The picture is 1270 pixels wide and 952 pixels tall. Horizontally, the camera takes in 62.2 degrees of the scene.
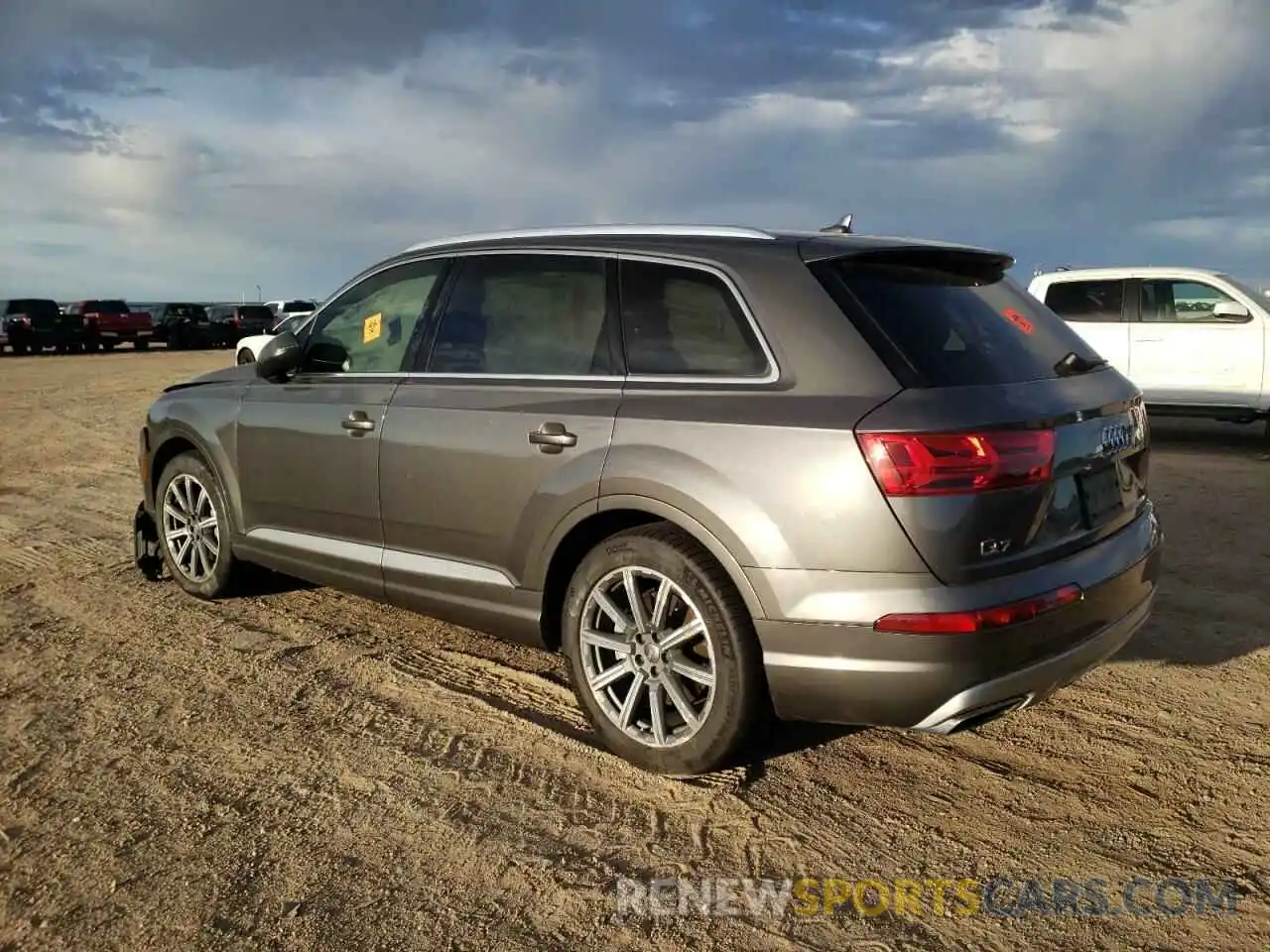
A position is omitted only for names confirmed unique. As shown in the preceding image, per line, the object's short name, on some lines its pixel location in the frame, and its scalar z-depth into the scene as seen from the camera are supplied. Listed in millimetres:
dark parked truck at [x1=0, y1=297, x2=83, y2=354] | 33062
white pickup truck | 10867
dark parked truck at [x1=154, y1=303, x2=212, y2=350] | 38406
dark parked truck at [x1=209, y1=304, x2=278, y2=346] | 40000
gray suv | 2934
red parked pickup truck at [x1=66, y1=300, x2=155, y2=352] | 35656
